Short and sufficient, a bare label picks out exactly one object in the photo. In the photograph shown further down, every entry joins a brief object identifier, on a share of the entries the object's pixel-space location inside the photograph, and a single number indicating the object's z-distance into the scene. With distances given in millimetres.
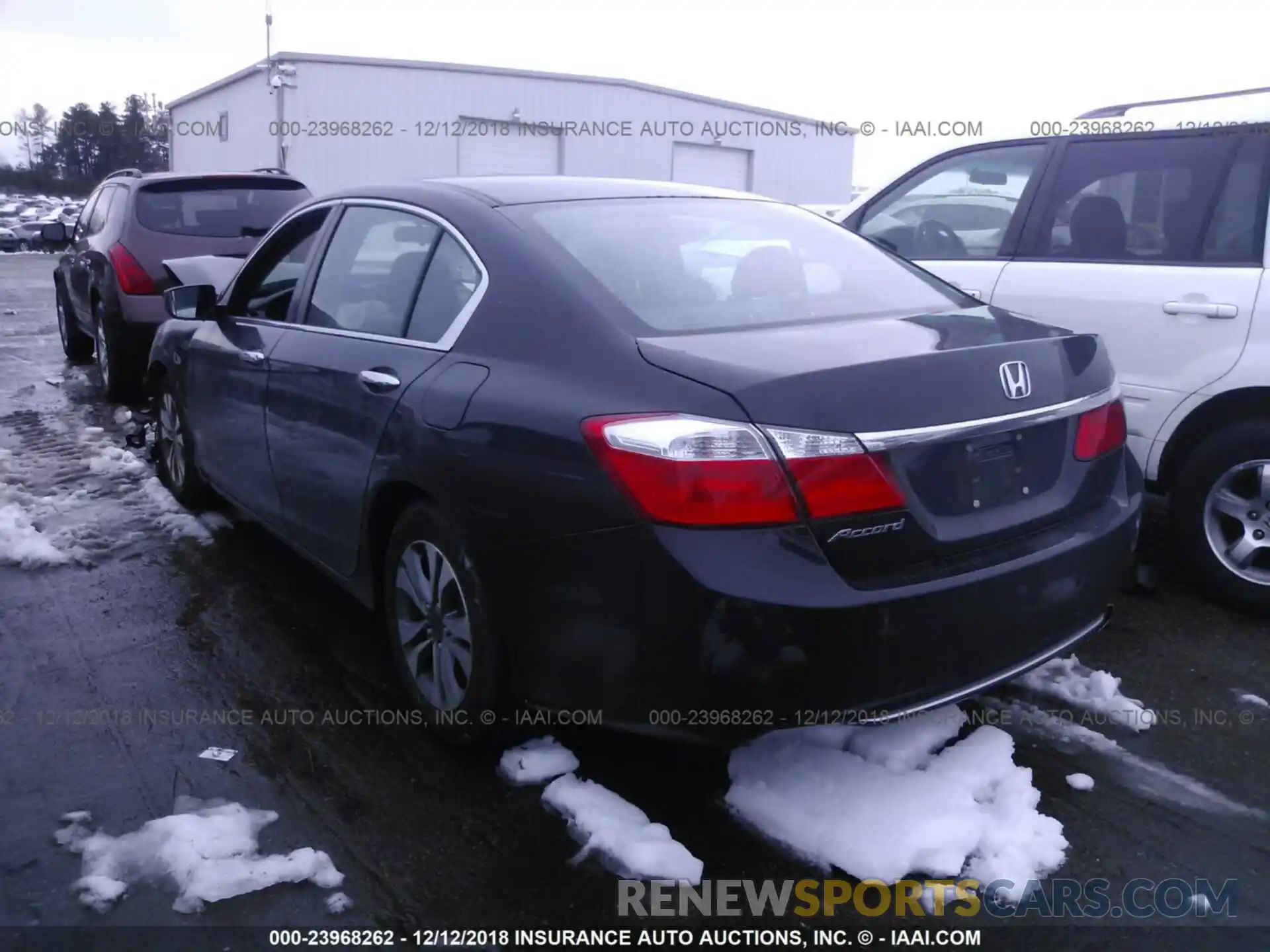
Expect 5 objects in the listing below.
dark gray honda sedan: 2467
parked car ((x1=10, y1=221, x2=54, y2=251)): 35250
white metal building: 23609
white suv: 4129
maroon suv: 8023
